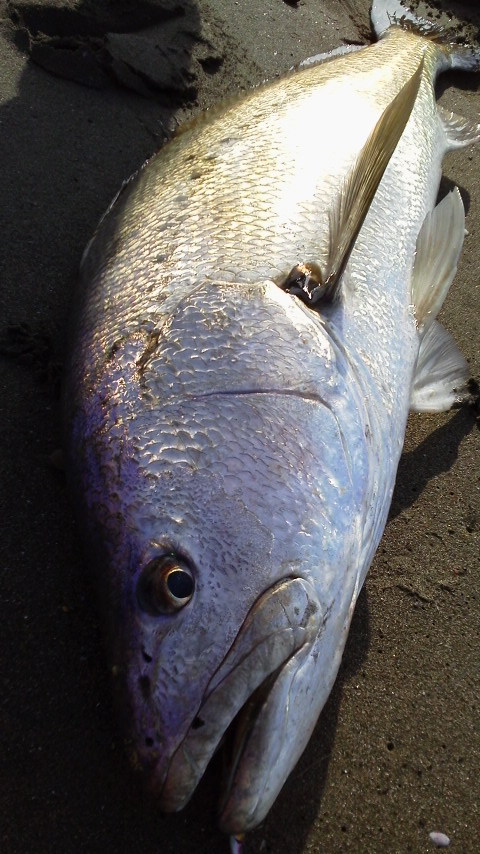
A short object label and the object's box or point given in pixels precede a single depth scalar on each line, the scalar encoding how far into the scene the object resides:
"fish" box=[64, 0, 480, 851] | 0.31
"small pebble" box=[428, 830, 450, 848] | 0.40
